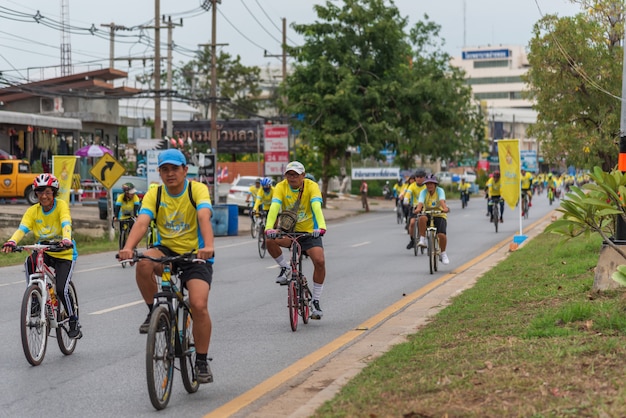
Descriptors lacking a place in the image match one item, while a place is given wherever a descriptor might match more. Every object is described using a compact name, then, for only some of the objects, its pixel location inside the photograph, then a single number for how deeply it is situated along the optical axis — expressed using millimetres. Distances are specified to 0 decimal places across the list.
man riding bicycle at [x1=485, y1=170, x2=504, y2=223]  32031
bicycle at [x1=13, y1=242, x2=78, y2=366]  9422
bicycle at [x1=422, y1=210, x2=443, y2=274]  18391
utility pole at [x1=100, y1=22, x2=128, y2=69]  57678
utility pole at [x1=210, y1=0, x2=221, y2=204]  44438
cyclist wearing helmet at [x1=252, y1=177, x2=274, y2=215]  23552
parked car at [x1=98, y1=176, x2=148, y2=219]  42344
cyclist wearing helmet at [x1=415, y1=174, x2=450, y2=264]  18719
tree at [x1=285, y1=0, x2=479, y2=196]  51438
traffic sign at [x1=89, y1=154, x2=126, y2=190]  28750
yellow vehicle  41406
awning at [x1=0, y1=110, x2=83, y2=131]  45781
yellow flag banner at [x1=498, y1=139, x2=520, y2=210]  24719
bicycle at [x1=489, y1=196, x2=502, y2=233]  31516
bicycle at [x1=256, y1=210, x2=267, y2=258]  23578
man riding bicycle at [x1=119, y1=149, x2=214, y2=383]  7562
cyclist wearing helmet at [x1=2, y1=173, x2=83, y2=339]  10047
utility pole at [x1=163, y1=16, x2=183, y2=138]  50450
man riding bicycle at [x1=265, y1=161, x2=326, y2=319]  11484
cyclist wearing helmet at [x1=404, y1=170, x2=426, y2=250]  21062
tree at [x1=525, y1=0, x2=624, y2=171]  26906
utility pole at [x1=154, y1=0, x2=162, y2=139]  42156
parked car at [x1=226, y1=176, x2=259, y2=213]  46438
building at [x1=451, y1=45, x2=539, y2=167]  186625
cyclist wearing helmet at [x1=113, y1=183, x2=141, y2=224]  21562
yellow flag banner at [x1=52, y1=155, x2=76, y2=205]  28406
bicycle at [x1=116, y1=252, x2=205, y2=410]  7093
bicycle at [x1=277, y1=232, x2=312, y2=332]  11539
